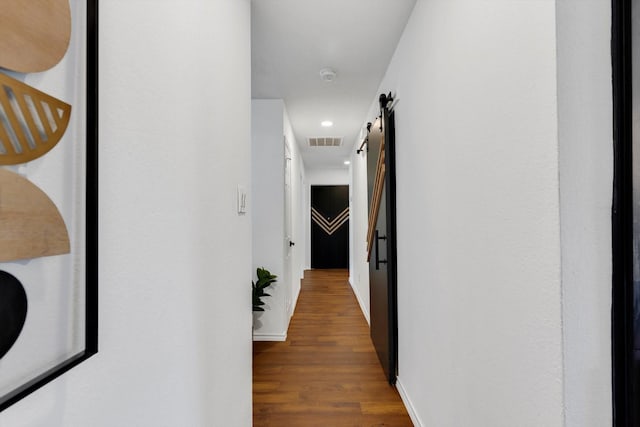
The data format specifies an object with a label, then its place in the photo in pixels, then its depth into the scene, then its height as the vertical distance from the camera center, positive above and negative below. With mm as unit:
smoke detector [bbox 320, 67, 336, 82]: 2717 +1191
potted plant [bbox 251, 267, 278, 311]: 3170 -639
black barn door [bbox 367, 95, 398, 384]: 2455 -298
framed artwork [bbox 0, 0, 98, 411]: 438 +41
